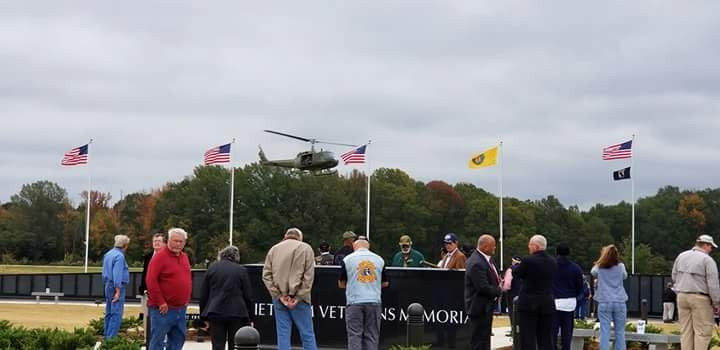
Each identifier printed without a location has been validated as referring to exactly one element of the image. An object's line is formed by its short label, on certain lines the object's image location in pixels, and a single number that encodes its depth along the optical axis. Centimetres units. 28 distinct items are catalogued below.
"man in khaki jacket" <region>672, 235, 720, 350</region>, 1304
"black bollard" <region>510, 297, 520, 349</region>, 1273
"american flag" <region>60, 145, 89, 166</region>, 3859
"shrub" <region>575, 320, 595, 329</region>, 1623
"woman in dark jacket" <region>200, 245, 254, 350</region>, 1156
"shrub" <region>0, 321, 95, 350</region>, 1173
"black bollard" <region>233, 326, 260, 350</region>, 837
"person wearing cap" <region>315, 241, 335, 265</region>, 1794
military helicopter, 4919
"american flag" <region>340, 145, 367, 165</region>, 3925
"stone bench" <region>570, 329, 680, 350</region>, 1490
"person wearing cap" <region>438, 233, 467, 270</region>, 1466
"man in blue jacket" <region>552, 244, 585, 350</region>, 1341
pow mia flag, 3969
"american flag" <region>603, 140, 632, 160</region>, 3644
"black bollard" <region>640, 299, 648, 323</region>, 2397
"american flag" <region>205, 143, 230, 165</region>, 3728
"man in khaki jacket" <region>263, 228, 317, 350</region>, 1187
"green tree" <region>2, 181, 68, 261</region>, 9571
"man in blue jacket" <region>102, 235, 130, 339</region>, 1464
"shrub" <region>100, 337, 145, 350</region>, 1112
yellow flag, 3850
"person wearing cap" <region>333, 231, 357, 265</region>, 1650
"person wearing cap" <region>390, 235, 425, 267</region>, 1634
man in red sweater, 1120
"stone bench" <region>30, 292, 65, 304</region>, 3284
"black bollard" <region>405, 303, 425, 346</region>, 1210
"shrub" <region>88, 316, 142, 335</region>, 1684
